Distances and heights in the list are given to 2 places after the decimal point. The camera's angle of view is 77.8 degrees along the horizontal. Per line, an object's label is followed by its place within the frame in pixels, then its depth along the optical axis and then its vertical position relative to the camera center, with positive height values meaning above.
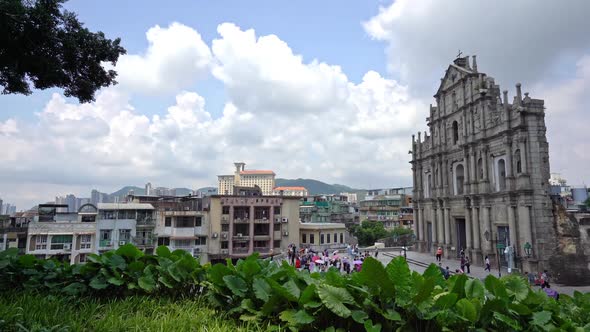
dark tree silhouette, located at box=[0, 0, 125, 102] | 6.81 +3.28
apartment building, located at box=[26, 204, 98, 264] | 31.42 -2.18
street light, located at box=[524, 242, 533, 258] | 22.27 -2.33
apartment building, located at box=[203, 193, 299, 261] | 38.53 -1.61
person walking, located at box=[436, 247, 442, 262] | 27.77 -3.38
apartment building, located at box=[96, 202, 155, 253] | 33.62 -1.48
